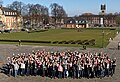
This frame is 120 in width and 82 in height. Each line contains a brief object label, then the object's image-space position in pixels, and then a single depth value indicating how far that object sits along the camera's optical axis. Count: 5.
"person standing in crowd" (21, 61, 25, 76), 15.31
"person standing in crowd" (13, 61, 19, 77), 15.22
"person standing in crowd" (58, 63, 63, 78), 14.81
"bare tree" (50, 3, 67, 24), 104.32
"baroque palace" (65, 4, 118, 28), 107.03
